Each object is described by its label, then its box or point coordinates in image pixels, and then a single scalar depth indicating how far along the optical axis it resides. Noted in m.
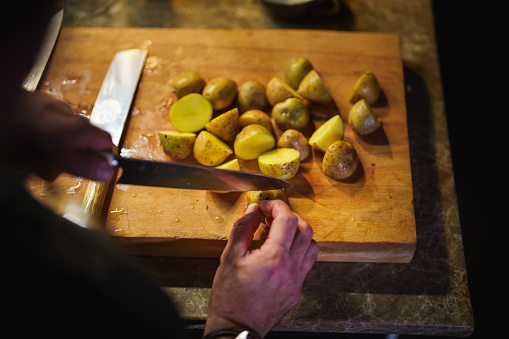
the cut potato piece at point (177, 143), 0.74
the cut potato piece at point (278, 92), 0.77
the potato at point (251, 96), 0.77
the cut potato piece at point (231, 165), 0.72
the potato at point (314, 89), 0.77
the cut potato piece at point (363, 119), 0.75
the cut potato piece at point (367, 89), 0.77
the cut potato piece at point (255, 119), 0.75
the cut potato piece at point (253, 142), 0.73
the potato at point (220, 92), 0.77
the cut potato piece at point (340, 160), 0.71
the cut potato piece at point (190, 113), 0.76
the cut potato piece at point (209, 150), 0.73
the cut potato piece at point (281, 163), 0.71
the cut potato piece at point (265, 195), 0.70
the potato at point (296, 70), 0.79
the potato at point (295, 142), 0.73
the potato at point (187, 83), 0.78
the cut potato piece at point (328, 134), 0.74
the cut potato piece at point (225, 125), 0.75
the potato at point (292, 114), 0.75
